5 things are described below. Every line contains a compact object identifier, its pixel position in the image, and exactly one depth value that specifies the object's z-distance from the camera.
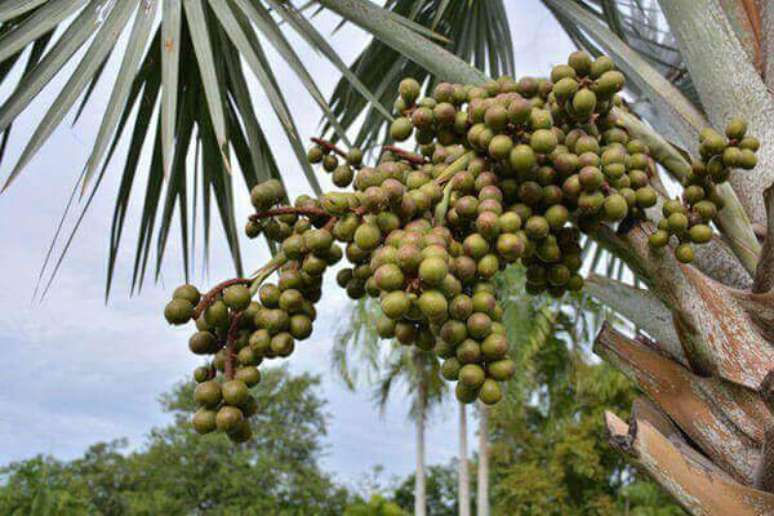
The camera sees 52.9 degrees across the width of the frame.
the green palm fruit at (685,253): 1.58
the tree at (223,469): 23.88
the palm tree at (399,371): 15.32
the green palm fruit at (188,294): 1.35
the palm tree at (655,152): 1.65
